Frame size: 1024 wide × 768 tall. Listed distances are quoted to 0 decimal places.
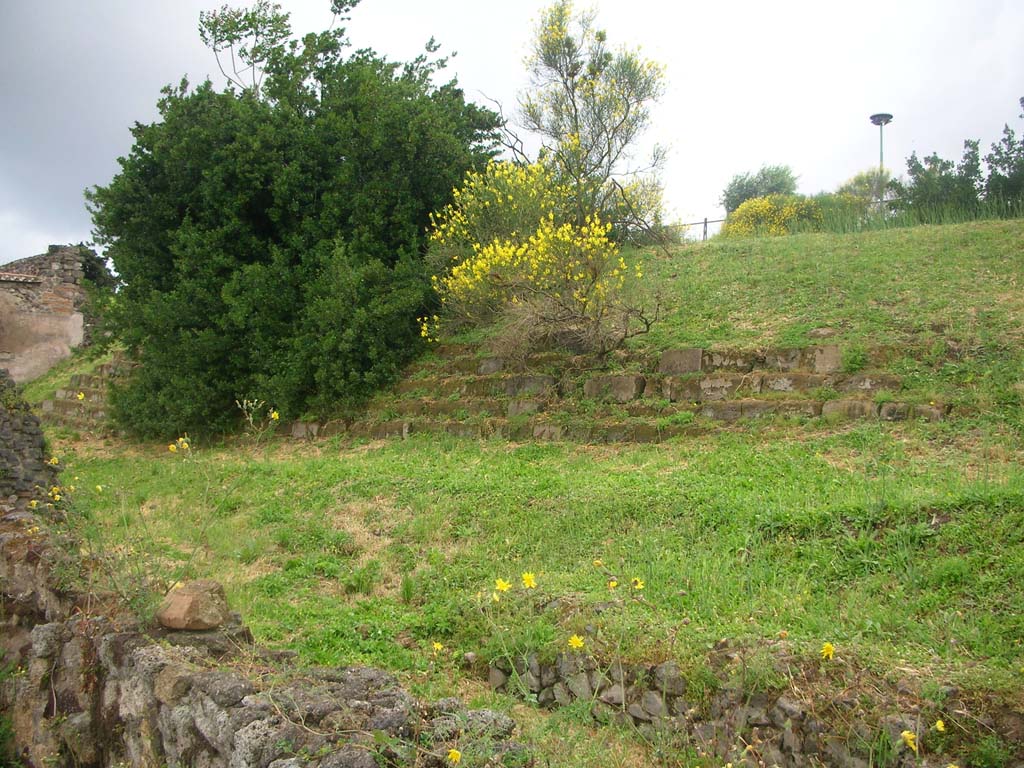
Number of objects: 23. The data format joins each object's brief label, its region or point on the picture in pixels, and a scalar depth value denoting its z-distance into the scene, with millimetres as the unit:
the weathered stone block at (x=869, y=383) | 7875
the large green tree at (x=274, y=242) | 11531
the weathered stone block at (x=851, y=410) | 7609
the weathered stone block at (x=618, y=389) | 9312
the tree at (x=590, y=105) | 12633
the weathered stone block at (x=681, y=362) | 9234
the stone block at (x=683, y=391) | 8922
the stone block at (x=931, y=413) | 7207
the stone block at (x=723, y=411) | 8336
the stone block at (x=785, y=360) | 8742
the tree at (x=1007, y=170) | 14492
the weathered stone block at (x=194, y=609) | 3586
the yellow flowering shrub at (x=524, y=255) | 9703
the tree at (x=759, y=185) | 28734
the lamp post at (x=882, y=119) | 22500
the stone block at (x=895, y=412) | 7406
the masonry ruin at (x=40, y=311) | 17953
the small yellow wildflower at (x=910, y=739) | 2551
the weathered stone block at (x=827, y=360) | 8469
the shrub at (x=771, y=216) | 17109
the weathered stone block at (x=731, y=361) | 8984
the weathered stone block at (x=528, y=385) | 9977
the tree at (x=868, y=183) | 26184
